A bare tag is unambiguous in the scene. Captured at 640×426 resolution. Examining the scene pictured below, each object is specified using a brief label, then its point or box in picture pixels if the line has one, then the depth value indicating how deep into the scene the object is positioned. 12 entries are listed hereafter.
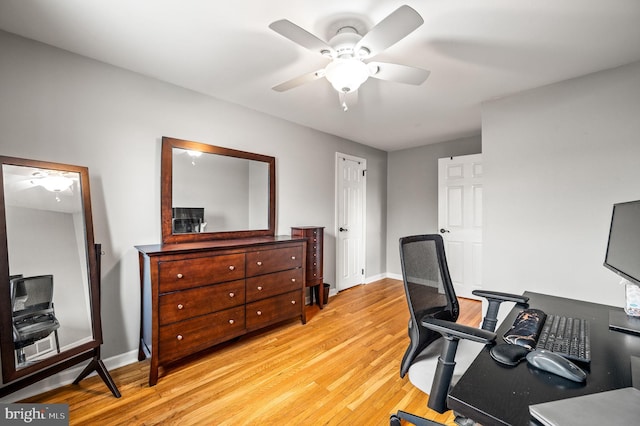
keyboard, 0.93
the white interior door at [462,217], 3.91
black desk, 0.67
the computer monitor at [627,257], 1.14
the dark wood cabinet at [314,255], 3.37
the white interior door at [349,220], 4.22
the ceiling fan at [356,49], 1.34
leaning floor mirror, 1.58
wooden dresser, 2.00
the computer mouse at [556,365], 0.77
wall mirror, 2.49
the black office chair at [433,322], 0.99
